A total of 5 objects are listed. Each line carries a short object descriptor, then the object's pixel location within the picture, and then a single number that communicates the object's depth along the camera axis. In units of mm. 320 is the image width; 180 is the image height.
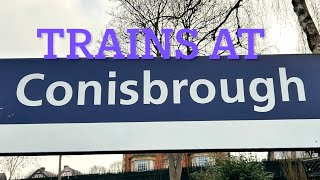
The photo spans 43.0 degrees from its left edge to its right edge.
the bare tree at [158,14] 13655
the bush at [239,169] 13086
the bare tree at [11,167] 29714
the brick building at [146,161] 39094
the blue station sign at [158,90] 2344
